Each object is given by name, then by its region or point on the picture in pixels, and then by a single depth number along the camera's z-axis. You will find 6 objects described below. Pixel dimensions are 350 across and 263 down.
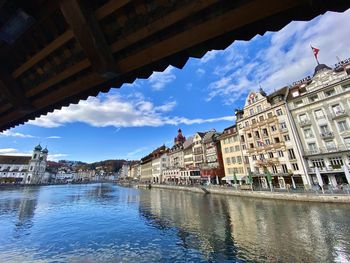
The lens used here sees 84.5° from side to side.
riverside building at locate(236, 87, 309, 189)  38.69
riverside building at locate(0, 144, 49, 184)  129.88
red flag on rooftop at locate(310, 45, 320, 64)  35.50
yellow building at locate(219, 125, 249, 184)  50.59
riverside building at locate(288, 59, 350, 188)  32.94
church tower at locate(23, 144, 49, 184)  133.38
